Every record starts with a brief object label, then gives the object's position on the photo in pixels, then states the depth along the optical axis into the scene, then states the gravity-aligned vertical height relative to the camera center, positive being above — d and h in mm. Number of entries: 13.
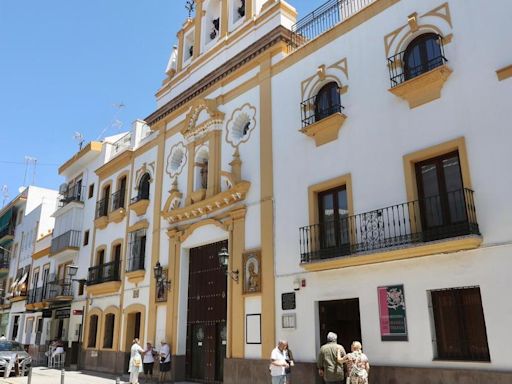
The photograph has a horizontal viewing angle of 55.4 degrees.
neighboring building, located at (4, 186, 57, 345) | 31766 +7031
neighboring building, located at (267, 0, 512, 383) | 9289 +3223
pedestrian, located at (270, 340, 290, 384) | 10609 -498
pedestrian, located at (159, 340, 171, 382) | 15453 -535
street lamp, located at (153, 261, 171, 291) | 16922 +2198
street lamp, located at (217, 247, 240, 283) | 13945 +2232
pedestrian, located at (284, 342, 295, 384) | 11061 -450
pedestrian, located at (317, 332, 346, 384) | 9539 -396
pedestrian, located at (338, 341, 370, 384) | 9031 -436
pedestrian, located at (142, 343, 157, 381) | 16078 -518
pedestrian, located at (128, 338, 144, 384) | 14891 -600
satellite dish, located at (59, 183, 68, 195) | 28534 +8820
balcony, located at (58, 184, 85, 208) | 26141 +7910
